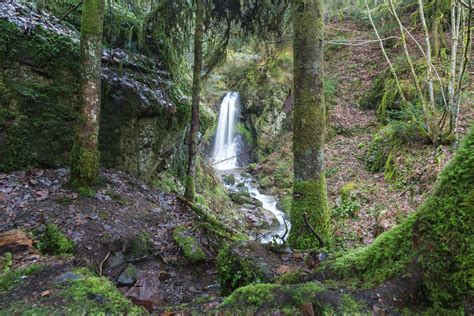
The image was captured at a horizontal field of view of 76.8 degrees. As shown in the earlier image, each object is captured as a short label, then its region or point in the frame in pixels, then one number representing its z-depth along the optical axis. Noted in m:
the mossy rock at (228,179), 15.38
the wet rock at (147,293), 3.00
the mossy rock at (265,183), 14.95
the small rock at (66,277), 2.42
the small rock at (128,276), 3.59
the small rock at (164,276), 4.00
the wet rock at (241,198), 12.34
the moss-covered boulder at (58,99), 5.22
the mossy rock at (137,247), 4.24
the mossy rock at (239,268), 2.95
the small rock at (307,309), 1.75
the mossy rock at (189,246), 4.60
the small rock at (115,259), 3.89
